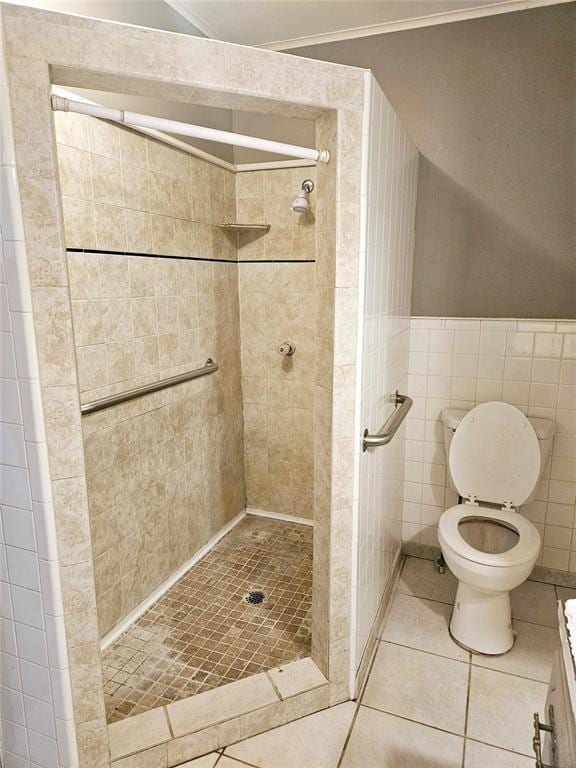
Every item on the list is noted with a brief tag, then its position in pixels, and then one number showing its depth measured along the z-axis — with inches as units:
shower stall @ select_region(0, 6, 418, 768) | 46.1
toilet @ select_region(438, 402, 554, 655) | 73.4
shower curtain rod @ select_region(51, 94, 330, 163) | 45.8
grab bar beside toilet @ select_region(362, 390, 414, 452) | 64.0
